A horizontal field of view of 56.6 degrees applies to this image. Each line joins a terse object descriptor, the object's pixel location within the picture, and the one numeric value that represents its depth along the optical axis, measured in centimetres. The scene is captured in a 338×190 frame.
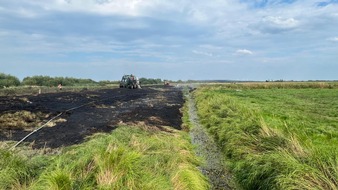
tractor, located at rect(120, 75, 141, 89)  5153
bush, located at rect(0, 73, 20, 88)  4539
